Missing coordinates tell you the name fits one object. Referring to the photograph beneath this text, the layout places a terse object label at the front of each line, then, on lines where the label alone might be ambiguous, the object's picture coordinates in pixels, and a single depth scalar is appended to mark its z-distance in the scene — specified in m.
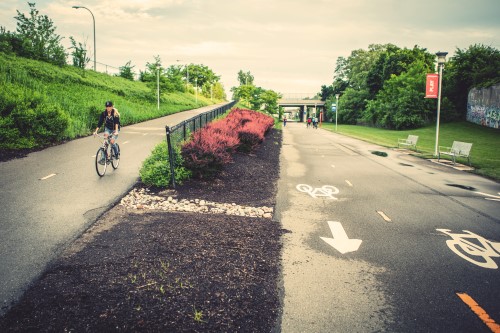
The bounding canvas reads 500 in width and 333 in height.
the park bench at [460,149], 15.70
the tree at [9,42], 31.84
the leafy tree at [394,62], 60.62
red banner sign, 19.83
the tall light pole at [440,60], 18.26
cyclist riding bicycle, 10.32
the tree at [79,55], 35.96
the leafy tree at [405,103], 46.09
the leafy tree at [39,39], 35.34
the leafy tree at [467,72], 39.25
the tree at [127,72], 54.00
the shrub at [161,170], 8.62
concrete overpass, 94.62
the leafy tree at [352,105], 69.12
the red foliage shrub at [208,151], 9.18
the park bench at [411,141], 22.67
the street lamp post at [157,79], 37.91
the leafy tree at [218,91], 107.62
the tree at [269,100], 55.62
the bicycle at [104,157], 9.66
